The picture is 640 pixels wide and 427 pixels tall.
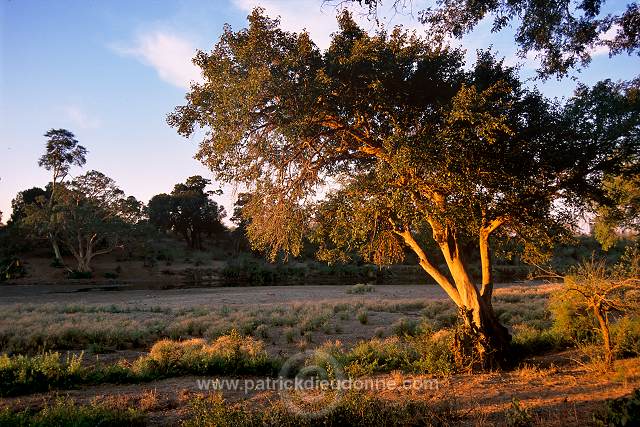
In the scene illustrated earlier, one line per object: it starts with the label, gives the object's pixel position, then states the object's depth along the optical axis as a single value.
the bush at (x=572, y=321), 12.26
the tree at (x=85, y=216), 54.91
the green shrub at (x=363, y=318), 20.61
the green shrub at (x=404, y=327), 17.33
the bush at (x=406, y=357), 10.25
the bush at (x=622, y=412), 4.71
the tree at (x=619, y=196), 11.53
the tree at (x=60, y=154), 60.94
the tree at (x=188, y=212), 77.56
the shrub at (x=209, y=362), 11.48
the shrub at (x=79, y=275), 54.31
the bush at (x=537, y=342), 12.84
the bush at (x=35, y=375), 9.88
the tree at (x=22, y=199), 69.88
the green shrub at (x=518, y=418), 5.79
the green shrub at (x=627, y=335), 10.54
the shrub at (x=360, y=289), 36.91
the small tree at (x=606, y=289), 8.82
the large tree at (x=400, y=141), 9.57
